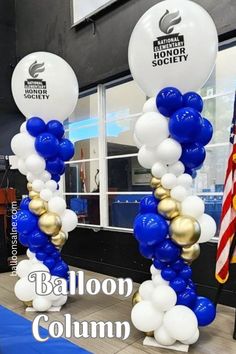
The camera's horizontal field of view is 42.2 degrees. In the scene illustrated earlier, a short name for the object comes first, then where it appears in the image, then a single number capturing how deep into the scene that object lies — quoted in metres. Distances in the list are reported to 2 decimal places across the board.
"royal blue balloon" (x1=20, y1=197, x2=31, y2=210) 2.67
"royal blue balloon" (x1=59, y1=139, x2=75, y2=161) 2.67
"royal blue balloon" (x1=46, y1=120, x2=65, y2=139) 2.62
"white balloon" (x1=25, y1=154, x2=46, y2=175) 2.51
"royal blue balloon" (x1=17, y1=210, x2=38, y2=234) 2.54
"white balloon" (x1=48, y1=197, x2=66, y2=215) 2.57
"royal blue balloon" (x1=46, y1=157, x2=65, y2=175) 2.62
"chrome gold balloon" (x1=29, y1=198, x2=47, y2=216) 2.54
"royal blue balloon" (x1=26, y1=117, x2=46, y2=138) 2.53
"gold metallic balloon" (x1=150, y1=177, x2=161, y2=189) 2.03
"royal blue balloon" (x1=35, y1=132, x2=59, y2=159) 2.49
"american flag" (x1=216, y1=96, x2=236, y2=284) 2.20
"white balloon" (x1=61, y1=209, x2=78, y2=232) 2.66
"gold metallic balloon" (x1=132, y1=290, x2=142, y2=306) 2.17
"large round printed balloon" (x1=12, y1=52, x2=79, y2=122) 2.57
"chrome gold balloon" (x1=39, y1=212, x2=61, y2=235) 2.51
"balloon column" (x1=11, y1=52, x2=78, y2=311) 2.54
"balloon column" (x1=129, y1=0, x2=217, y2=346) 1.89
